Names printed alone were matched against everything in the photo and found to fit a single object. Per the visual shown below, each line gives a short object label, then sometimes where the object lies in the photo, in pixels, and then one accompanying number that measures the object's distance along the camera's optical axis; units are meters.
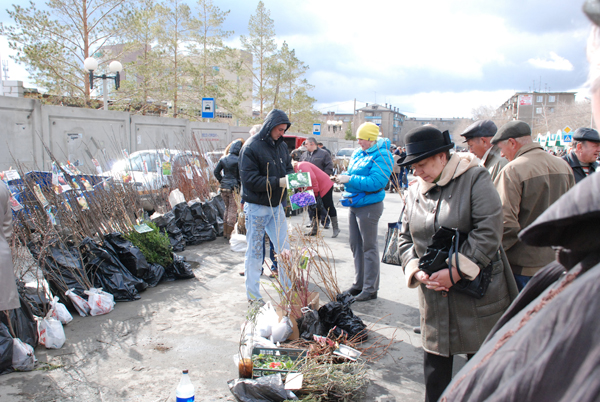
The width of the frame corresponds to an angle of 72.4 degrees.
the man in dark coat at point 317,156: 8.58
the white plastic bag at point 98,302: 4.32
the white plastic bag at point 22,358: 3.25
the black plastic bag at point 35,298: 3.76
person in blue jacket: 4.37
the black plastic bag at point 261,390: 2.70
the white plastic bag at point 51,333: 3.59
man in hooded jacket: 4.15
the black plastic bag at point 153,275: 5.21
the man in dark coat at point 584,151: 5.24
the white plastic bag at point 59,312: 3.94
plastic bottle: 2.40
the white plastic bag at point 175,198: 7.55
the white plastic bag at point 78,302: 4.24
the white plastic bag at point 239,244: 6.93
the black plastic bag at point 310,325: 3.48
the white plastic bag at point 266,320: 3.47
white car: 7.88
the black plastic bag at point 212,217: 7.95
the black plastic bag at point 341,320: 3.56
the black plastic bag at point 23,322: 3.42
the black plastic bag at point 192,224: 7.38
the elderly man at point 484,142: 3.74
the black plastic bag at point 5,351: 3.17
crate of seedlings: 2.88
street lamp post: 14.34
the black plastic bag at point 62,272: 4.25
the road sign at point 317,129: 21.91
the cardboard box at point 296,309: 3.59
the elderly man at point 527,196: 2.77
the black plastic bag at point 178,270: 5.53
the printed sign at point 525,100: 82.19
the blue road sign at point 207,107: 11.65
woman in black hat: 2.14
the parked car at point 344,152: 30.45
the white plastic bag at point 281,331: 3.48
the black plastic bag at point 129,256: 5.02
